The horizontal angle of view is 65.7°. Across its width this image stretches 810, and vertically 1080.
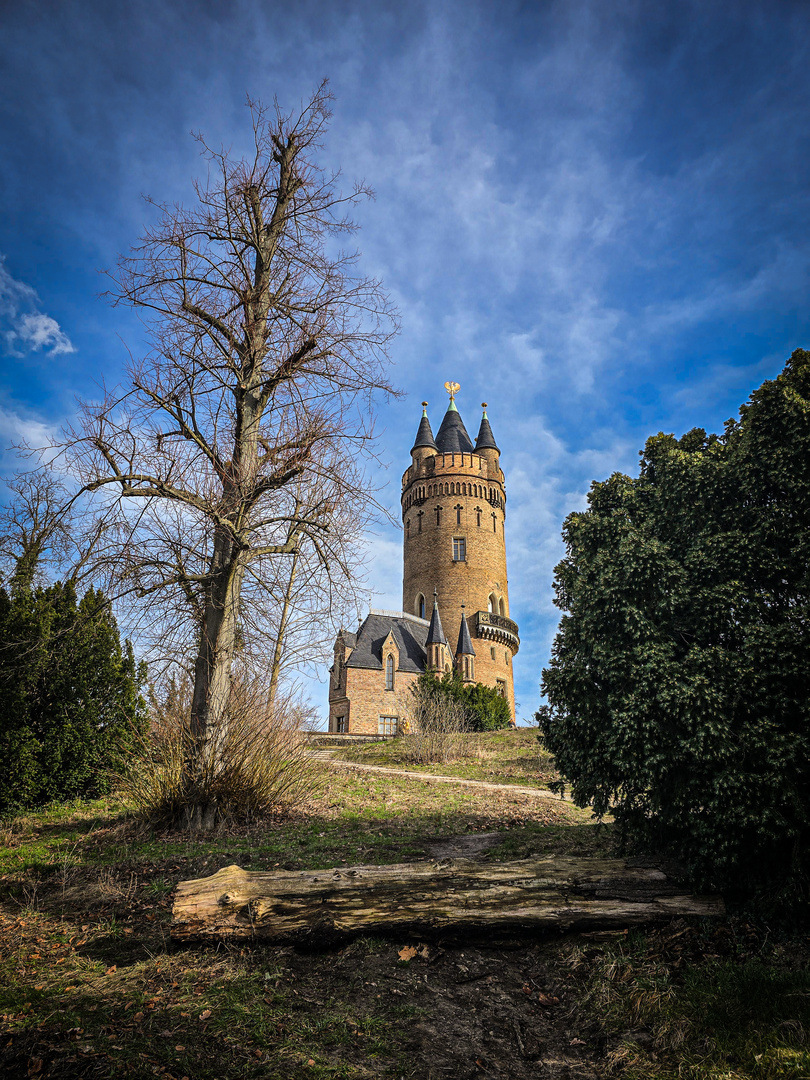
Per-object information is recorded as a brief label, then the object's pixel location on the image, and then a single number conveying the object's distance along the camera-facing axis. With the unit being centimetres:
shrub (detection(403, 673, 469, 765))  1908
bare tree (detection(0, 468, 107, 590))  836
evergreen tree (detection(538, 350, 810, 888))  488
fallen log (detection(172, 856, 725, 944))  495
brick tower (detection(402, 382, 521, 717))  4375
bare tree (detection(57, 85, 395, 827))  859
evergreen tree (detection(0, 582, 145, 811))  984
